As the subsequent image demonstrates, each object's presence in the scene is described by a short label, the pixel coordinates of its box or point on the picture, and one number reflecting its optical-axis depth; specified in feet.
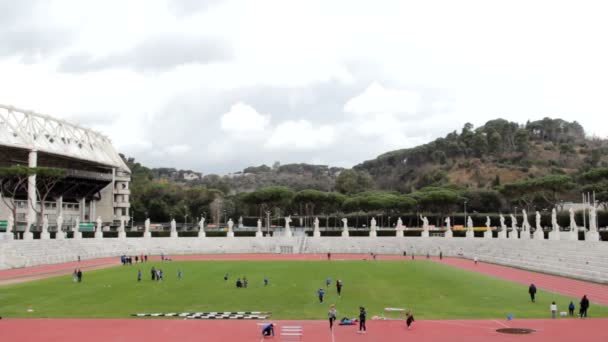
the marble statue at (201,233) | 275.08
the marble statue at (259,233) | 275.22
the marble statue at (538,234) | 182.15
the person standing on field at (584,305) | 81.97
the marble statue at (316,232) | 274.77
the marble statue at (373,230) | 269.64
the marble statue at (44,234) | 232.73
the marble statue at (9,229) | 209.65
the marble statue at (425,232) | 257.75
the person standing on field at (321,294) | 98.92
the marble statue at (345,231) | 273.01
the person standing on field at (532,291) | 97.18
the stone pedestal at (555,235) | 176.55
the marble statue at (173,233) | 270.63
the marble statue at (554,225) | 179.39
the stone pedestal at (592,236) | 151.64
